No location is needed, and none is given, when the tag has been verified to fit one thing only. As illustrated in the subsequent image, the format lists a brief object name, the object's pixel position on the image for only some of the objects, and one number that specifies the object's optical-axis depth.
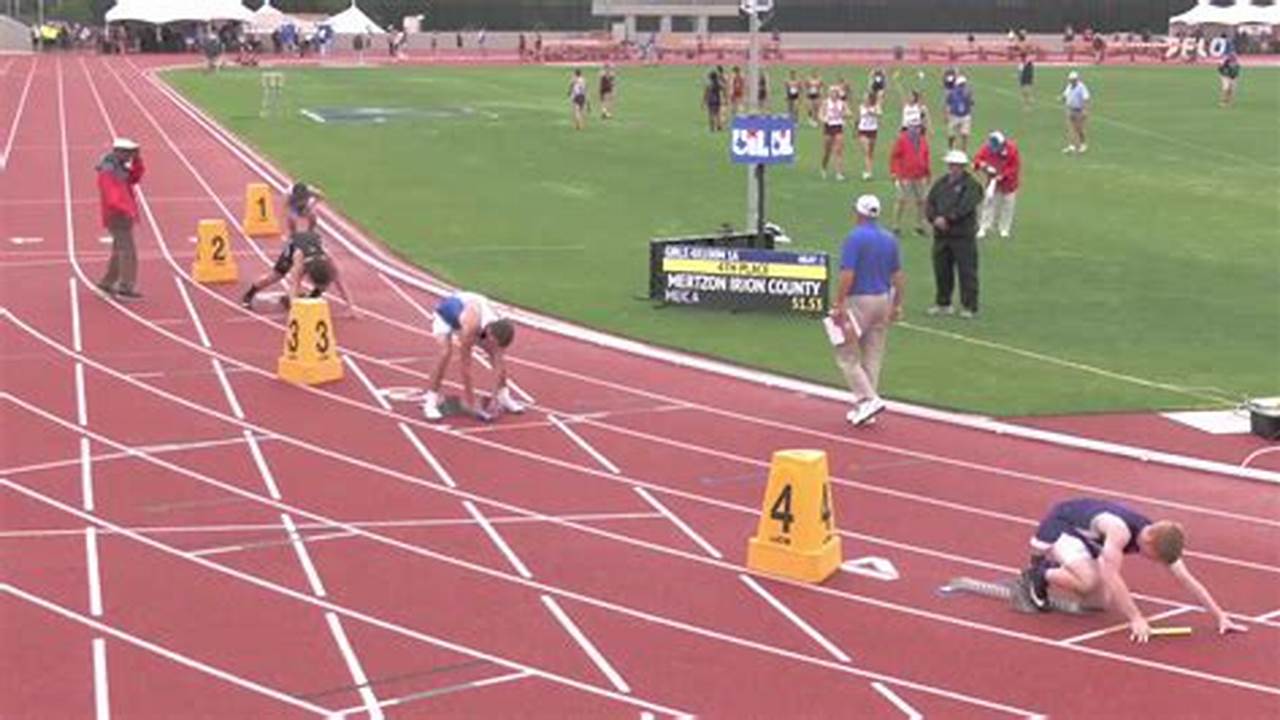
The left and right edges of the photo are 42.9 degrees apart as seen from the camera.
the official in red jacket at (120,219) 17.73
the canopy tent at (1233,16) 77.50
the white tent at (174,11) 74.94
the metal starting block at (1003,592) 8.66
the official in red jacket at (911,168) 21.45
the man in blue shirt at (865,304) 12.41
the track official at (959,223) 16.58
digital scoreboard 16.77
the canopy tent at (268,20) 82.50
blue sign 17.97
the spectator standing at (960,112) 30.33
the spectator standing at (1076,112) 32.84
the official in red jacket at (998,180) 21.16
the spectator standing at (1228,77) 46.91
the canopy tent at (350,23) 78.19
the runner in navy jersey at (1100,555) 8.30
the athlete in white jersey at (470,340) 12.46
